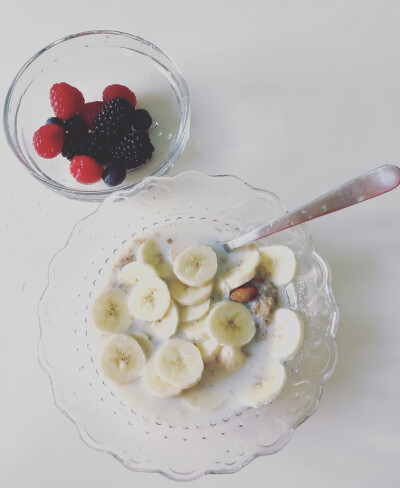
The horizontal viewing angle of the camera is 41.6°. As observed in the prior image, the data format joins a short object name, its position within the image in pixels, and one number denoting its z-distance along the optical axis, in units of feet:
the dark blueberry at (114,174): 1.15
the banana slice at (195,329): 1.10
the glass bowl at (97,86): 1.22
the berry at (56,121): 1.18
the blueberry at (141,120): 1.18
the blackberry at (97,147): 1.16
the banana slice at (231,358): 1.08
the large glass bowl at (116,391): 1.08
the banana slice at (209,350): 1.09
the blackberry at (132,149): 1.14
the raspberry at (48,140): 1.15
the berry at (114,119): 1.14
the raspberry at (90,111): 1.20
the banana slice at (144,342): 1.10
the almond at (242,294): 1.10
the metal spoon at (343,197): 0.89
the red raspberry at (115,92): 1.19
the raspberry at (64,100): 1.17
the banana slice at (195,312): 1.10
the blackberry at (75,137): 1.16
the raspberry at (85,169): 1.15
